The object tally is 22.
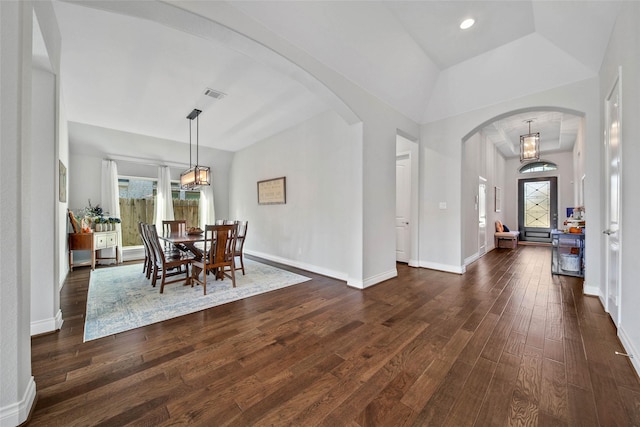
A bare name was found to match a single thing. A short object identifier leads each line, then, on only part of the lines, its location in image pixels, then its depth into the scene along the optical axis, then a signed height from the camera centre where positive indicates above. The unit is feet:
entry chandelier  17.24 +4.62
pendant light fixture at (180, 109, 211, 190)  13.92 +2.15
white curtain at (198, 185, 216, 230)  22.70 +0.74
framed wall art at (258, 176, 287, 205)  17.10 +1.59
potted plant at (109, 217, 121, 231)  17.01 -0.70
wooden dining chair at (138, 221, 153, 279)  12.68 -2.41
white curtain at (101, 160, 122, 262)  17.70 +1.65
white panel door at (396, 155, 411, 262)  16.72 +0.43
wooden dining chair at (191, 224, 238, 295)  11.09 -1.82
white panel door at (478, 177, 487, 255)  19.01 -0.27
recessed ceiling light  9.49 +7.45
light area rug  8.21 -3.56
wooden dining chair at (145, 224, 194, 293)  11.09 -2.26
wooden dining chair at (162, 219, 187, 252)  16.83 -0.98
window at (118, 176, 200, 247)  19.35 +0.81
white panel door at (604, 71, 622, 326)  7.29 +0.49
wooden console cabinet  14.66 -1.83
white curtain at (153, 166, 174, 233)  20.29 +1.24
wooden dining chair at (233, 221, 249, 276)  13.42 -1.69
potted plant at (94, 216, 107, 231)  16.35 -0.67
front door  27.27 +0.54
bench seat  23.48 -2.33
